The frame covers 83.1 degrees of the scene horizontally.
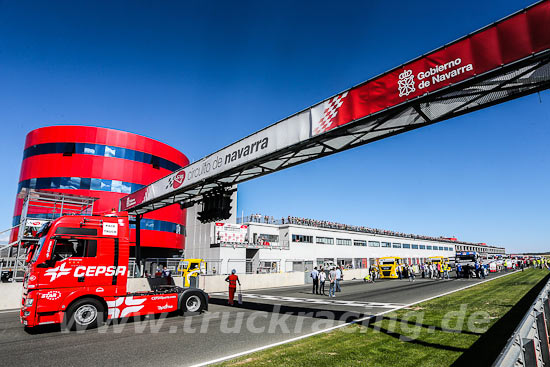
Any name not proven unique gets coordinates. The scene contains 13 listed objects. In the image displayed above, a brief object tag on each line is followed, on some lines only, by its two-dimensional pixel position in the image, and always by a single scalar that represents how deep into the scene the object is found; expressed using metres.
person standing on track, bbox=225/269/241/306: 14.12
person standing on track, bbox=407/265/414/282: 28.61
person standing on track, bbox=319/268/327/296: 19.30
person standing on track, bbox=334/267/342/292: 18.41
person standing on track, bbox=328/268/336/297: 17.71
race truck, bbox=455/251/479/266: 31.55
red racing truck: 8.77
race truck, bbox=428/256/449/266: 34.82
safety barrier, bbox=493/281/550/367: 2.64
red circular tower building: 32.44
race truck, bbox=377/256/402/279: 33.88
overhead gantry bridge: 5.74
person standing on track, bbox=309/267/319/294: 19.71
